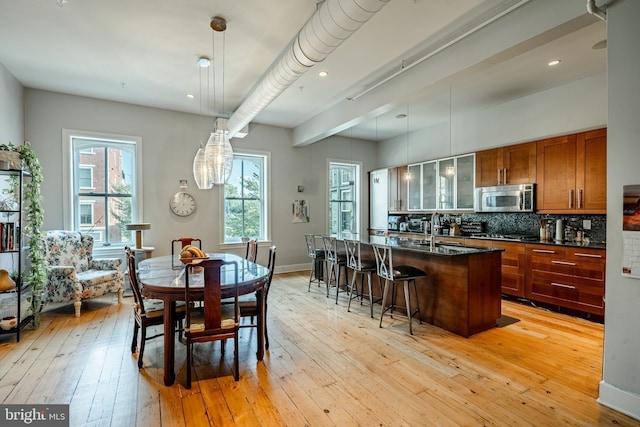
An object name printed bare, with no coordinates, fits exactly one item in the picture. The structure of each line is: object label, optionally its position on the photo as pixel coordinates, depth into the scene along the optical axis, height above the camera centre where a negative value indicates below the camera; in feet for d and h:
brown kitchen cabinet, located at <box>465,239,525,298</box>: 14.55 -2.75
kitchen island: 10.67 -2.76
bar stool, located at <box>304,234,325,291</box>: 16.96 -2.36
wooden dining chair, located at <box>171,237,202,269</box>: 11.14 -1.90
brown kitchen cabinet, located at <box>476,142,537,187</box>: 15.47 +2.35
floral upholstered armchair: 12.88 -2.60
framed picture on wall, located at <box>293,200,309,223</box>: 22.46 +0.00
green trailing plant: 11.39 -0.65
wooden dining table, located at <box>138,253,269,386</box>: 7.88 -1.94
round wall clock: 18.33 +0.46
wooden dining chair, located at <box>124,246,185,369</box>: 8.59 -2.85
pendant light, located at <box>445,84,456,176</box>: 19.20 +2.47
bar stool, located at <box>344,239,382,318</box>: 13.12 -2.31
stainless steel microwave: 15.38 +0.61
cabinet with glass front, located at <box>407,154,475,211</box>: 18.51 +1.67
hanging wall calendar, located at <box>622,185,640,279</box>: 6.41 -0.46
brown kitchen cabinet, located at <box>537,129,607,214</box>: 12.98 +1.59
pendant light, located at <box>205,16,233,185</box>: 11.70 +2.07
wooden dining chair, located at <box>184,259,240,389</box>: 7.69 -2.76
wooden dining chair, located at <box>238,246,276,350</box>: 9.40 -2.86
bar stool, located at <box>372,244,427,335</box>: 11.11 -2.28
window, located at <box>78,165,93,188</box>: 16.57 +1.91
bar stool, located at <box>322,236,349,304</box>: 14.95 -2.36
